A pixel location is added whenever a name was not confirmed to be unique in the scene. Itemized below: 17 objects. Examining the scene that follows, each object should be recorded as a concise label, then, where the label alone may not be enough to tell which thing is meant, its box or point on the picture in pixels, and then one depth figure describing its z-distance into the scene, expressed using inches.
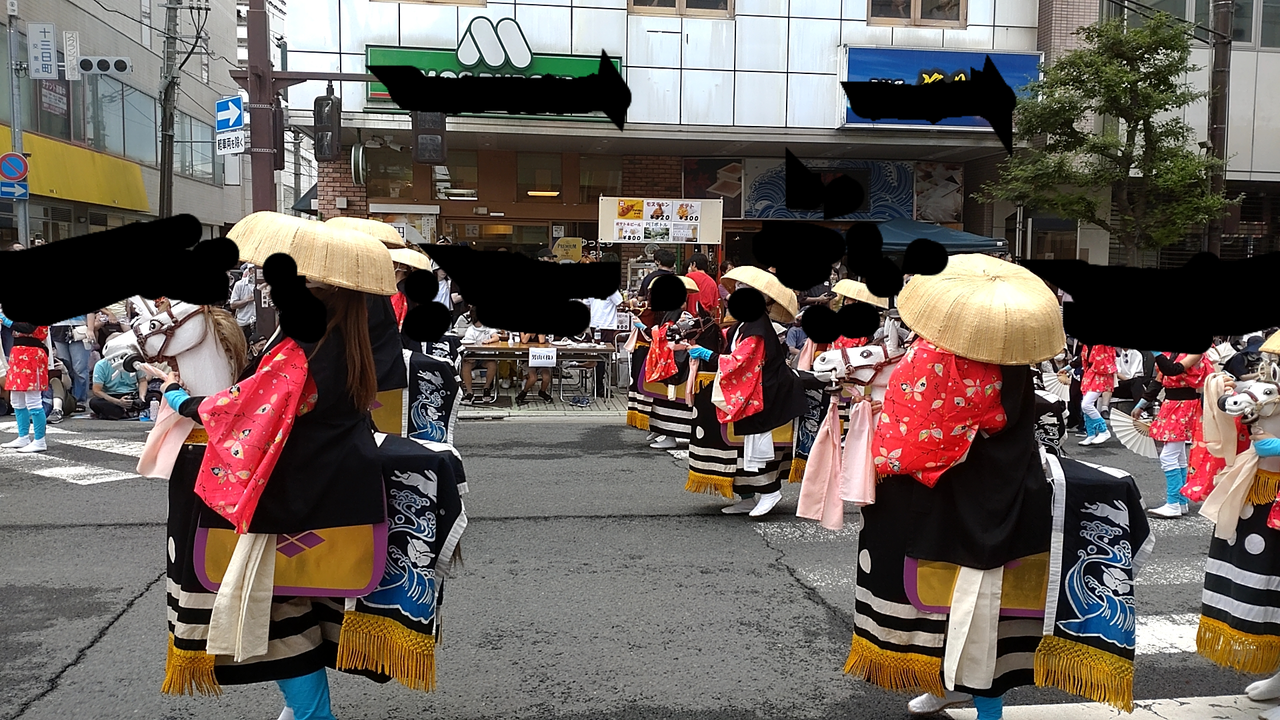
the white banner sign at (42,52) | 581.9
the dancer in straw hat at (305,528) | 107.2
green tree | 316.2
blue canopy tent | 496.1
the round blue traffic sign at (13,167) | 502.3
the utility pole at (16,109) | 531.1
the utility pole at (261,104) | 365.1
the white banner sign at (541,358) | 466.8
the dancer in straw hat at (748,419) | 245.1
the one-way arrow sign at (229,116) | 417.2
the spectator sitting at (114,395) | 435.5
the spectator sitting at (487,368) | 476.4
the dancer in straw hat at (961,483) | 105.2
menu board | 528.4
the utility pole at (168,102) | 762.8
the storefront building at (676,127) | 570.6
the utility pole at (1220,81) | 275.6
